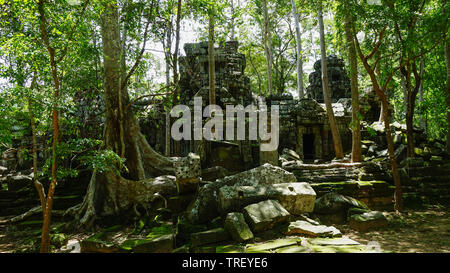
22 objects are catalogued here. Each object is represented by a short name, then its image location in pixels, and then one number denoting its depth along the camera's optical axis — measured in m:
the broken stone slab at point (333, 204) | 5.96
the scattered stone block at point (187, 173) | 5.88
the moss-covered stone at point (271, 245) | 3.48
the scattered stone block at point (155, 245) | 4.20
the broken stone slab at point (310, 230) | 4.06
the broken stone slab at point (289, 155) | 11.62
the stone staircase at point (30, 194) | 8.62
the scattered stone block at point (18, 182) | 9.66
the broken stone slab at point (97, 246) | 4.46
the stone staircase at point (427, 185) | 8.25
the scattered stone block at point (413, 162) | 9.62
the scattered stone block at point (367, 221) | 5.38
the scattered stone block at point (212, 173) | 8.01
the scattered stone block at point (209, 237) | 4.16
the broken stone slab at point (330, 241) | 3.61
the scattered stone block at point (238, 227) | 4.01
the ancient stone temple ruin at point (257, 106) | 10.54
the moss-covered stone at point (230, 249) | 3.62
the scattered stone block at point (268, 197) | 4.85
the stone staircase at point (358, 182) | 7.67
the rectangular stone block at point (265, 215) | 4.23
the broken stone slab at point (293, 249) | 3.33
